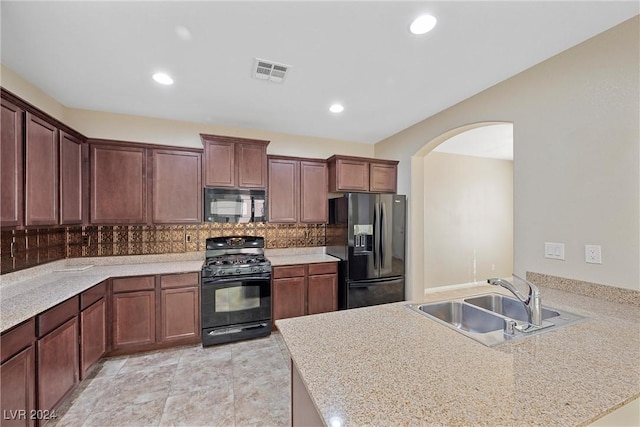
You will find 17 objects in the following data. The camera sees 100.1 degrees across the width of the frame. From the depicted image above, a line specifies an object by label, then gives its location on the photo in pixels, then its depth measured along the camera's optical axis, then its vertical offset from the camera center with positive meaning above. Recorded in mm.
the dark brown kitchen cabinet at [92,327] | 2236 -1008
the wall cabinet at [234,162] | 3271 +647
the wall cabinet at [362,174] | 3756 +559
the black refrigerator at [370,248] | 3471 -471
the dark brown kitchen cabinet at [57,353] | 1744 -993
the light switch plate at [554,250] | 2037 -295
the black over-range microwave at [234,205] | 3297 +105
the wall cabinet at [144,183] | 2947 +348
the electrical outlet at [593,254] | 1822 -287
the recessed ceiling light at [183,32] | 1802 +1247
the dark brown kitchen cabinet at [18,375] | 1452 -928
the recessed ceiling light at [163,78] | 2379 +1228
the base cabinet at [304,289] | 3326 -975
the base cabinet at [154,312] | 2721 -1036
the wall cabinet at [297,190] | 3660 +327
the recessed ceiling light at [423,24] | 1709 +1241
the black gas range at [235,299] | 2988 -991
